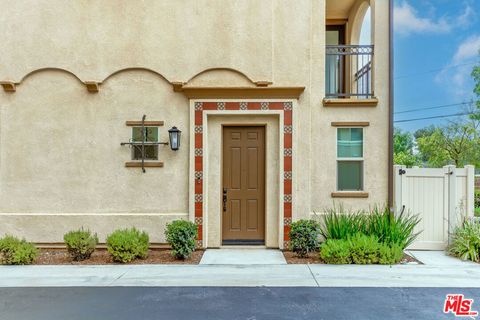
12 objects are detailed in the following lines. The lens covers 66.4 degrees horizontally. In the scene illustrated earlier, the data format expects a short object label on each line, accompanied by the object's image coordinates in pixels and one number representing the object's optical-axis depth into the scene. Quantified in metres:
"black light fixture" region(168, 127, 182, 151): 7.38
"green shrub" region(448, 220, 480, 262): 6.77
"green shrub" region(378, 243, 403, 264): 6.44
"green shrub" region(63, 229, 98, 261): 6.66
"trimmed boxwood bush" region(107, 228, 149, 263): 6.59
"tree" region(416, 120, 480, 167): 21.02
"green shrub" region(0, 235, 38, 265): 6.46
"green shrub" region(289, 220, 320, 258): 6.82
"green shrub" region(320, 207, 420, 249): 6.90
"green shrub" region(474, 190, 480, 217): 13.80
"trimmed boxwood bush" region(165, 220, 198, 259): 6.64
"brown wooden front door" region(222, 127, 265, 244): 7.73
